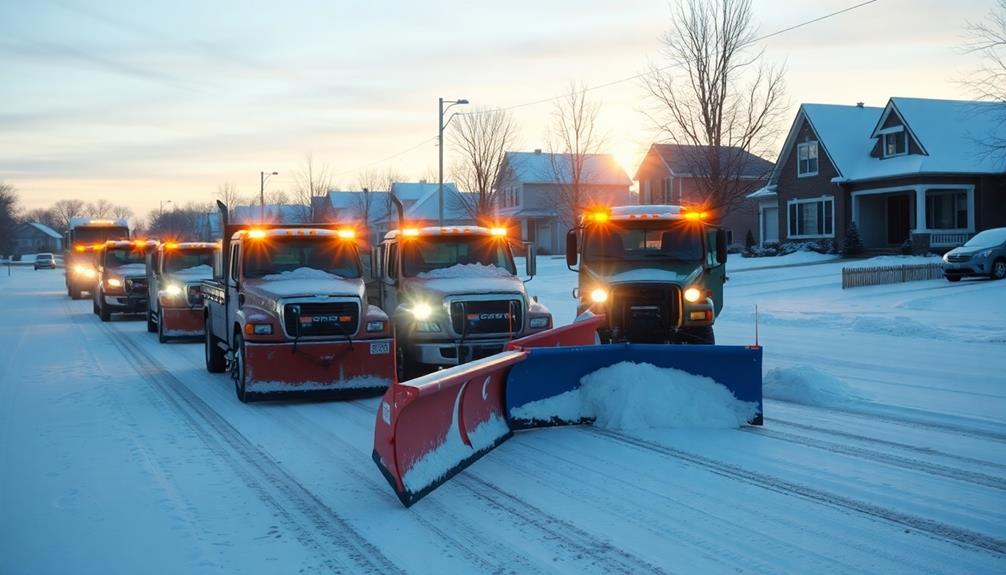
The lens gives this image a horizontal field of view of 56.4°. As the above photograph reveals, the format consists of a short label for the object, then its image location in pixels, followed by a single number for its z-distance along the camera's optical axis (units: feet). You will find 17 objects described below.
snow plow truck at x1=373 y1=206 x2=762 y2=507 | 24.25
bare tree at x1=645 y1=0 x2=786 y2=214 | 103.55
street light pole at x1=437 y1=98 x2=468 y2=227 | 107.04
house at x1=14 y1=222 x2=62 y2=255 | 615.98
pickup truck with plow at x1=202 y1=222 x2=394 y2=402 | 38.47
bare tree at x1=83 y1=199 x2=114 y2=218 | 581.82
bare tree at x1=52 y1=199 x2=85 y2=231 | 627.26
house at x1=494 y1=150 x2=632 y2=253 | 219.00
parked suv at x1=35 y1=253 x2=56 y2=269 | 304.91
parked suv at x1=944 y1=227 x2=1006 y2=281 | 93.45
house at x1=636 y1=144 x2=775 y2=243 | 182.60
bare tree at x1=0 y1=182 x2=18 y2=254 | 413.80
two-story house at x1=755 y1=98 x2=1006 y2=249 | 130.21
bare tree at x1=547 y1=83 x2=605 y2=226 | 149.59
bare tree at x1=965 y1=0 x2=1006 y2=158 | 127.34
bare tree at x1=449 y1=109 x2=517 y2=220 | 163.53
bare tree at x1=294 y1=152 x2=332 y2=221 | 184.58
